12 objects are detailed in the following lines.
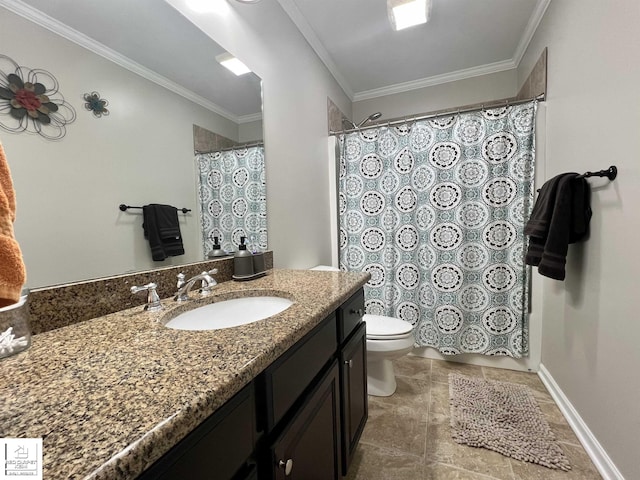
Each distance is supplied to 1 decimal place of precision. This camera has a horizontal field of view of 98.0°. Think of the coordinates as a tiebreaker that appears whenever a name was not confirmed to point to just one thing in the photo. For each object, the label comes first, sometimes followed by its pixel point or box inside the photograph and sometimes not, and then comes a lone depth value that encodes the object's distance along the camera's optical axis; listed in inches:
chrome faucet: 36.6
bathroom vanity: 13.1
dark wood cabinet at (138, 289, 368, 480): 17.1
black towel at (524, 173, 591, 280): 50.8
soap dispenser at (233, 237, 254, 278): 49.3
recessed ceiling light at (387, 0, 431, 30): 65.4
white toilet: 63.2
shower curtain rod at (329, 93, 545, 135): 71.9
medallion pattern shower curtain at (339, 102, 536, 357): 75.4
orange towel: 16.1
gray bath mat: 50.4
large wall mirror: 27.0
